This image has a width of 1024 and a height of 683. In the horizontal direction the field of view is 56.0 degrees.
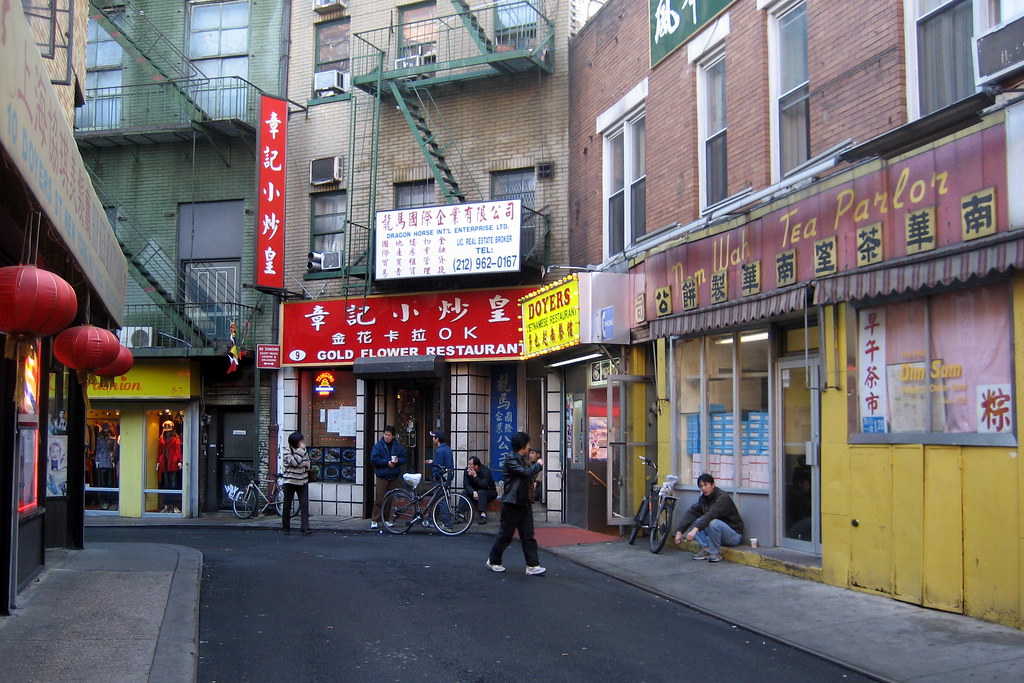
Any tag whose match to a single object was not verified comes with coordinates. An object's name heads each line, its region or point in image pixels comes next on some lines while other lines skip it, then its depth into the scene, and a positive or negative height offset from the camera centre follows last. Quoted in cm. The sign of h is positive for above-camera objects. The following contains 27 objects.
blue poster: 1852 -47
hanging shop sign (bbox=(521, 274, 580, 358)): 1445 +109
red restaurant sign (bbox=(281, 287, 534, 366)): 1797 +117
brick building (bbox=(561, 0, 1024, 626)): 802 +105
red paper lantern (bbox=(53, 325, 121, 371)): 925 +41
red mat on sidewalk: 1431 -232
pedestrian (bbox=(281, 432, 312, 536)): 1562 -148
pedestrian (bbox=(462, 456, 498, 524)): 1617 -161
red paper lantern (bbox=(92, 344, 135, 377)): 1138 +29
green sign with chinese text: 1286 +507
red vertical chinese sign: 1875 +382
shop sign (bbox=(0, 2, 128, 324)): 549 +173
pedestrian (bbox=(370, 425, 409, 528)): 1631 -134
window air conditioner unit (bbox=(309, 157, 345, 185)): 1955 +444
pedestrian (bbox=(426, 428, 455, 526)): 1597 -126
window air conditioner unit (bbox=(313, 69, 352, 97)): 1998 +640
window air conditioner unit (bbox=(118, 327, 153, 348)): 1983 +107
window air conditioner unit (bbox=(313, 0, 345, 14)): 1995 +797
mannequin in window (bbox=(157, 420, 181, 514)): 2016 -158
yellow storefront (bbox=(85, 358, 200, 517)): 1995 -114
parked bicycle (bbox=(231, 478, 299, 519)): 1877 -221
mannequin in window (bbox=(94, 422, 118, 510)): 2061 -161
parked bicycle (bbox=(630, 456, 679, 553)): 1253 -173
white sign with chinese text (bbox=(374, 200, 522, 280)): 1700 +267
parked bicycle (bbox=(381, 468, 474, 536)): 1541 -197
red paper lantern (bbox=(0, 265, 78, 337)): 614 +58
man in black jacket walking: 1095 -137
